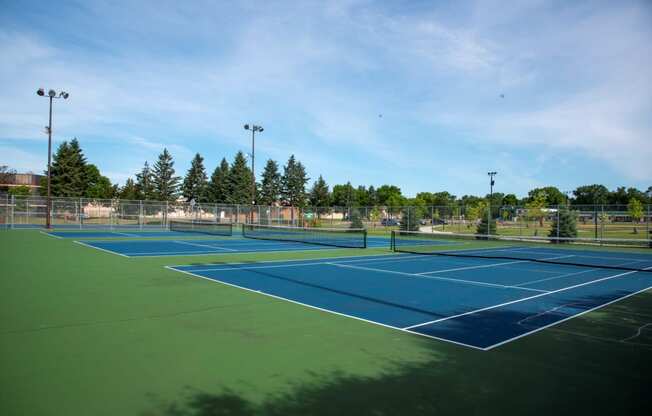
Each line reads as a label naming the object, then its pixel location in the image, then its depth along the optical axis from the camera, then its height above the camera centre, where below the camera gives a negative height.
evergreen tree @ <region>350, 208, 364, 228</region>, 42.56 -0.52
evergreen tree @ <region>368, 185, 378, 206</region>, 116.51 +4.96
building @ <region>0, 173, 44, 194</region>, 101.22 +7.18
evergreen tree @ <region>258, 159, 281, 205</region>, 80.31 +5.30
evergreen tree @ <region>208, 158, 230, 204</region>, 74.50 +5.02
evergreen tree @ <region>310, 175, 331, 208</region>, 86.25 +4.05
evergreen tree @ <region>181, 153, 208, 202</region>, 76.41 +5.38
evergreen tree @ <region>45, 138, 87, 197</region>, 61.94 +5.22
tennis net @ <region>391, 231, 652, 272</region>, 19.23 -1.93
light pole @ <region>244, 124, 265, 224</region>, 39.74 +7.69
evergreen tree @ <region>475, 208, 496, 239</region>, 33.92 -0.80
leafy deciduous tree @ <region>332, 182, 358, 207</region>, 109.25 +4.26
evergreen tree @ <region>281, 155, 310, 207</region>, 83.12 +5.36
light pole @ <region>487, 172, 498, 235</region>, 33.31 -0.40
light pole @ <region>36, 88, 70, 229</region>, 31.20 +8.20
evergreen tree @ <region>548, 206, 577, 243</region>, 30.77 -0.41
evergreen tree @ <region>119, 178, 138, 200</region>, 71.06 +3.22
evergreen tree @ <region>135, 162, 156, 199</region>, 73.56 +4.58
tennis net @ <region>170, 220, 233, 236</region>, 37.59 -1.50
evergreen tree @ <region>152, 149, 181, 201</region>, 74.50 +5.59
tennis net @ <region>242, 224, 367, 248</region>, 26.23 -1.75
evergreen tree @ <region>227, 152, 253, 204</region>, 72.44 +5.10
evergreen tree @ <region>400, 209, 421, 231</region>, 38.09 -0.47
